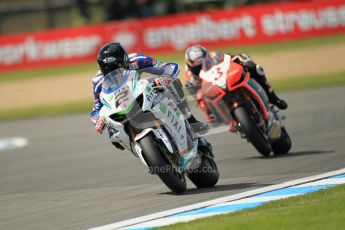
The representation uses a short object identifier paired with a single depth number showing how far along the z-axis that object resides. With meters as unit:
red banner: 59.56
